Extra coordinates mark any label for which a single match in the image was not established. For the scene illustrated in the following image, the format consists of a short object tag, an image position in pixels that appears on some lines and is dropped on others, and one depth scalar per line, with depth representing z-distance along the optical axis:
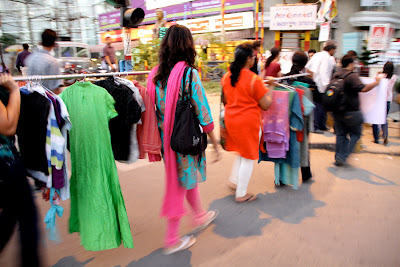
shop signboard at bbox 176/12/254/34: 18.31
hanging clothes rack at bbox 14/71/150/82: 2.14
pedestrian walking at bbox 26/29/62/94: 3.66
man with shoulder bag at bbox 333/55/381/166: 4.21
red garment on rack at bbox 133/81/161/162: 2.59
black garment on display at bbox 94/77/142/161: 2.45
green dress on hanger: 2.31
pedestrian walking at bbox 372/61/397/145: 5.89
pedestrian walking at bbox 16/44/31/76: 9.06
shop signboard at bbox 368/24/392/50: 7.86
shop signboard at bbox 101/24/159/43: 24.18
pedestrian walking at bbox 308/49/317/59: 8.88
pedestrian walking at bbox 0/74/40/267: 1.81
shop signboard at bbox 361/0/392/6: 15.95
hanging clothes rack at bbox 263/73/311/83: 3.78
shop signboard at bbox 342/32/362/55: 15.73
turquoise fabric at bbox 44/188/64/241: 2.20
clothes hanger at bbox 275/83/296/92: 3.63
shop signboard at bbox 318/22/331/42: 9.19
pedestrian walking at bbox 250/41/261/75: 5.28
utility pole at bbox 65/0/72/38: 24.44
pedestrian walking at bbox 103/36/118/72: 9.78
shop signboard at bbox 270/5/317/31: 11.91
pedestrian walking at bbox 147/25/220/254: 2.48
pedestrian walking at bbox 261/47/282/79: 5.09
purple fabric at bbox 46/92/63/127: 2.15
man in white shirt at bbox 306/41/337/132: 6.20
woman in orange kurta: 3.16
